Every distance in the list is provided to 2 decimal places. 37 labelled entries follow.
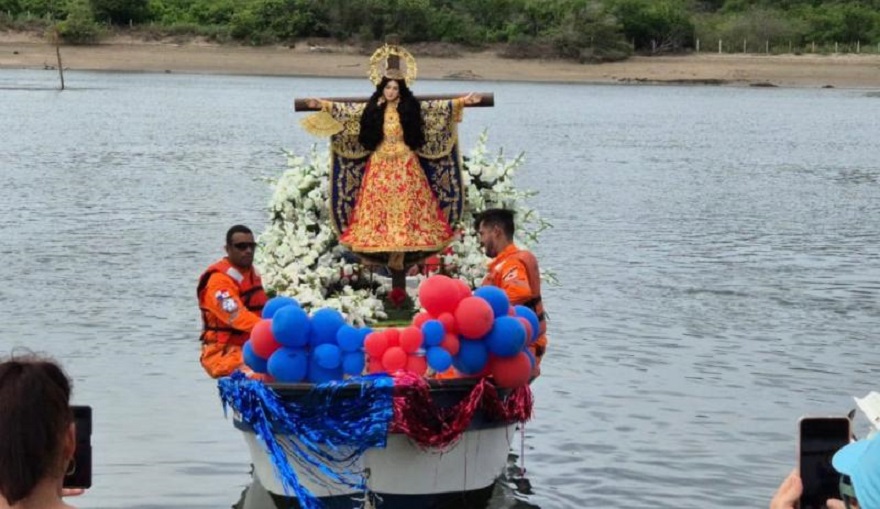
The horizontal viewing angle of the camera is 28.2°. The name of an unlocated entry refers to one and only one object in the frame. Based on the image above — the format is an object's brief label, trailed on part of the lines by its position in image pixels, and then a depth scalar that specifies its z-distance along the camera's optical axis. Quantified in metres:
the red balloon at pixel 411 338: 9.69
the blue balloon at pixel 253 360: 9.84
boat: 9.81
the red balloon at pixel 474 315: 9.55
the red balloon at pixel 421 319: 9.76
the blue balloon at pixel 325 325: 9.71
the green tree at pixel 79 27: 80.88
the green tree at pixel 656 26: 83.00
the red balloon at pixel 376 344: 9.83
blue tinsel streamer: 9.78
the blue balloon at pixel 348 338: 9.77
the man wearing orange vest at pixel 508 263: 10.98
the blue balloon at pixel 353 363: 9.78
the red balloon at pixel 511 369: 9.95
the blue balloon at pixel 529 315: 10.23
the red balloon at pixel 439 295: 9.70
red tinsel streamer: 9.80
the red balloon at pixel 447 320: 9.69
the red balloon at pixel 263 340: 9.66
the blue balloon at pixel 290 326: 9.48
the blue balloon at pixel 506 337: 9.69
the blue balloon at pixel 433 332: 9.63
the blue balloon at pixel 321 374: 9.79
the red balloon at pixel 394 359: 9.81
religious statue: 12.01
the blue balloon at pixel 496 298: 9.77
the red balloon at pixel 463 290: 9.74
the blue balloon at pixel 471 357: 9.82
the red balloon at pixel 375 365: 9.88
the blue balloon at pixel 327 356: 9.70
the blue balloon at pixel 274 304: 9.84
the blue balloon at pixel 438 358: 9.69
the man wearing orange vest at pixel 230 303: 10.60
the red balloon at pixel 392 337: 9.84
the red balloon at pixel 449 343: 9.73
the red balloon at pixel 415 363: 9.82
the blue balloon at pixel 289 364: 9.71
